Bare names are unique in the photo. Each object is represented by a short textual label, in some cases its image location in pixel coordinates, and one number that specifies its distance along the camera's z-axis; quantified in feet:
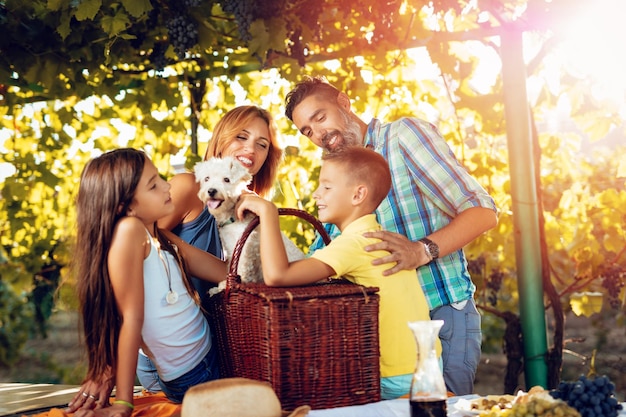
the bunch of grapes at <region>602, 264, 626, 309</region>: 15.42
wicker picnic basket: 7.02
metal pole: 12.75
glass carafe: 5.63
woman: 10.52
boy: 7.63
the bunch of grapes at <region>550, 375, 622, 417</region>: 5.83
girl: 7.77
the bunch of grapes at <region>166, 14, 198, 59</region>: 12.28
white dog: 10.16
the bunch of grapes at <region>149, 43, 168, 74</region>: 13.80
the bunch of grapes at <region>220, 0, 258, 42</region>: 11.53
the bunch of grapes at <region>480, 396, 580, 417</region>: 5.52
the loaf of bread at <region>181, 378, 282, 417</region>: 6.03
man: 9.45
